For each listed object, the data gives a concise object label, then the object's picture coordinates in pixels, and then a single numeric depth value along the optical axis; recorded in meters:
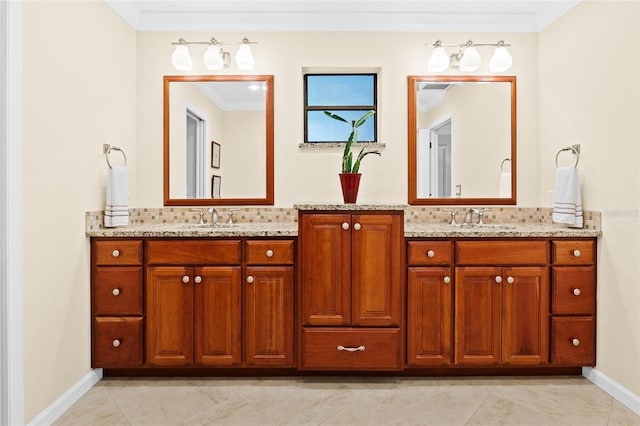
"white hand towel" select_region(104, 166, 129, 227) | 2.44
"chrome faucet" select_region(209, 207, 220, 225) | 2.82
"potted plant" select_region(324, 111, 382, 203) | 2.60
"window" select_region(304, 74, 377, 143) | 2.90
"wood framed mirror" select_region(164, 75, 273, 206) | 2.87
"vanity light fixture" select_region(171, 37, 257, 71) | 2.76
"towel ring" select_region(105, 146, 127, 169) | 2.49
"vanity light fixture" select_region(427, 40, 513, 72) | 2.78
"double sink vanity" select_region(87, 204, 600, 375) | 2.34
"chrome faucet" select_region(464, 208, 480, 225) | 2.85
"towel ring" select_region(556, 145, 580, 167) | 2.51
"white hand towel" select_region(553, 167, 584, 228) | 2.42
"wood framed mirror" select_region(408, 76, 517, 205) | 2.87
